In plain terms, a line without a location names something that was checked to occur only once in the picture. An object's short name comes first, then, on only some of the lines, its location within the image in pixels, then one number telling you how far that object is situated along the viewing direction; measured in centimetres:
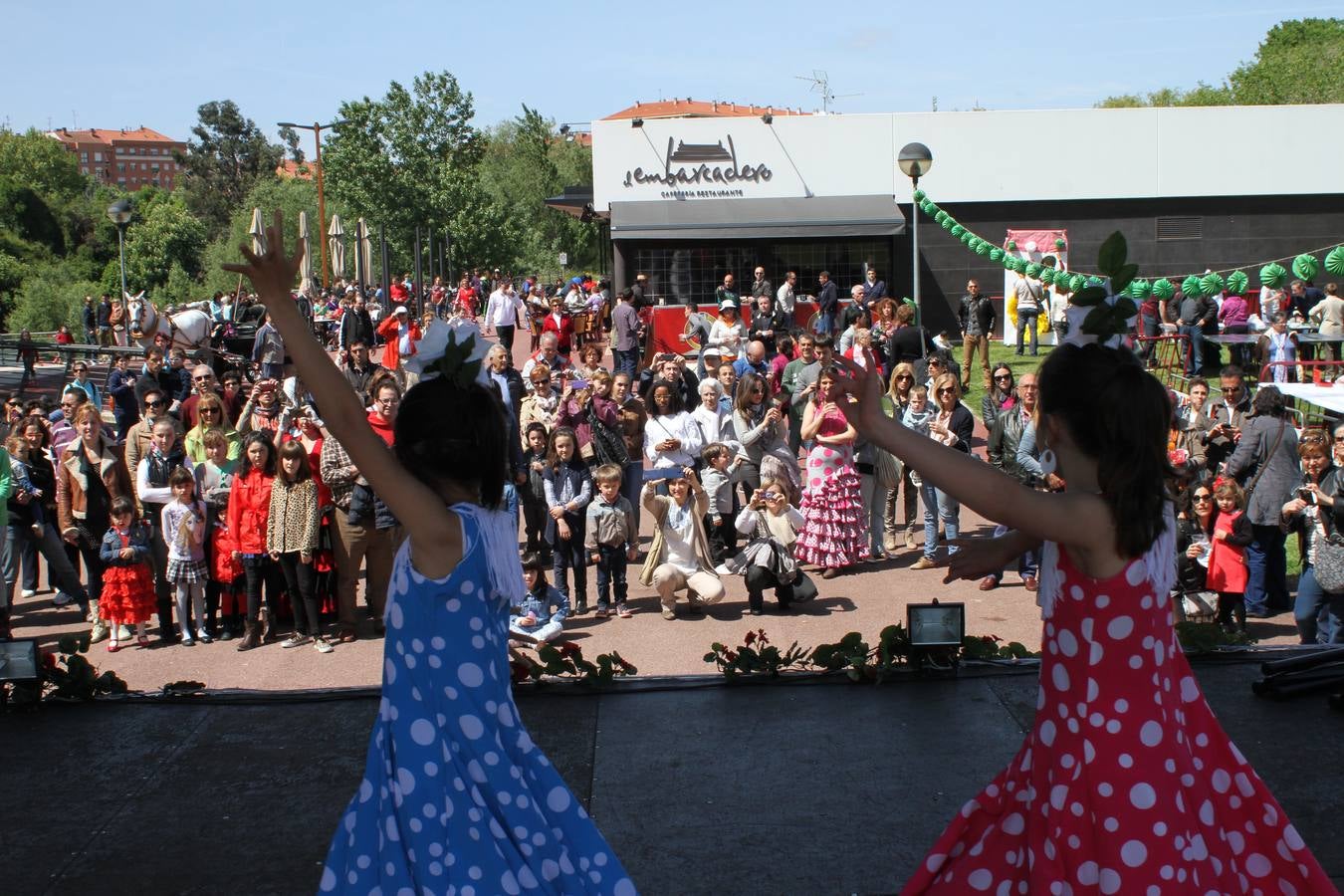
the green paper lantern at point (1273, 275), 1438
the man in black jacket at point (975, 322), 1817
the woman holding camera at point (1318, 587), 741
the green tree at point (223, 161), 10231
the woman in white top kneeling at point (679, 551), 904
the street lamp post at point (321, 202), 3590
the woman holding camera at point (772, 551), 904
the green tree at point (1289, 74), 6109
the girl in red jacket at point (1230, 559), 852
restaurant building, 2511
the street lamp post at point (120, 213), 2122
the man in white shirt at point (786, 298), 2130
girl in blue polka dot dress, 281
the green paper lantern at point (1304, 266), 1484
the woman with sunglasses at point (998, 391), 1122
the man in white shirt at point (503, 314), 1970
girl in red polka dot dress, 270
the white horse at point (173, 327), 1934
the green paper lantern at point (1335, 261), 1495
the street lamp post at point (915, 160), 1355
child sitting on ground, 874
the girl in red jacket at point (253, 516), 877
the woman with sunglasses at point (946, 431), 1028
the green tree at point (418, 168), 4272
